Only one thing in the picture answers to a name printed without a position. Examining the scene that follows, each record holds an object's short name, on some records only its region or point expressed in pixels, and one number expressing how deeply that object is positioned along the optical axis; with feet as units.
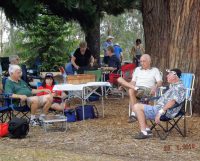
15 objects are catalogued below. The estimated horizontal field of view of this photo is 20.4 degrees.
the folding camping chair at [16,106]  26.80
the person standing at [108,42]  58.13
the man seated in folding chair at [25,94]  27.27
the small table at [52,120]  25.72
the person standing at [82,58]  40.01
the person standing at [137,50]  59.35
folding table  28.07
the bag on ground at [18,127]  23.77
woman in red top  28.37
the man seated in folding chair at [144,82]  27.99
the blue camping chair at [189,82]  27.89
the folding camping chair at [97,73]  35.04
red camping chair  38.22
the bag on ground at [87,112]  29.58
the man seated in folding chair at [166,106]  22.98
